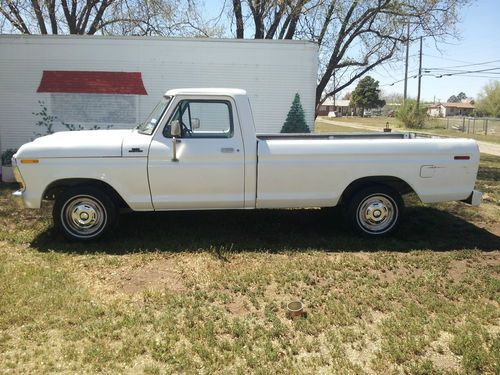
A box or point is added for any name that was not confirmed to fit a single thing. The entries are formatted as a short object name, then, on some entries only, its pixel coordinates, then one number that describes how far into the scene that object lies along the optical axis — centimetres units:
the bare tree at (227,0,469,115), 1366
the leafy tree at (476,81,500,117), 6844
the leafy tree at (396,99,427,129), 4019
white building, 1091
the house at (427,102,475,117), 11994
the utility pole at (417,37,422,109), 4008
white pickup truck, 571
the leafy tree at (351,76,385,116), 7906
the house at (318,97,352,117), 10491
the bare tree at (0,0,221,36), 1402
